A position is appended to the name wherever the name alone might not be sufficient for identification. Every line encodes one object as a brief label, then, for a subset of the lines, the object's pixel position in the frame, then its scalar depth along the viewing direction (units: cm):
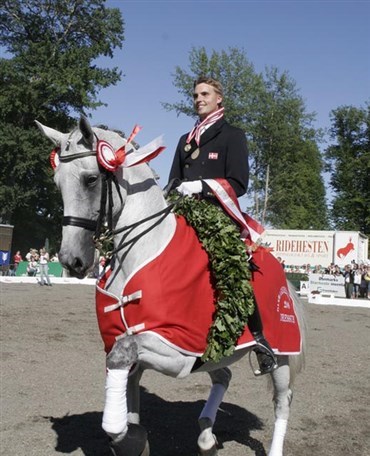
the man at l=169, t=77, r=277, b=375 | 502
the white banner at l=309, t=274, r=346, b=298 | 3127
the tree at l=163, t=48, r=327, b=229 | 5034
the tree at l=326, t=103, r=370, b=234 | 5991
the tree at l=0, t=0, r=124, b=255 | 4366
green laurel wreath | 444
